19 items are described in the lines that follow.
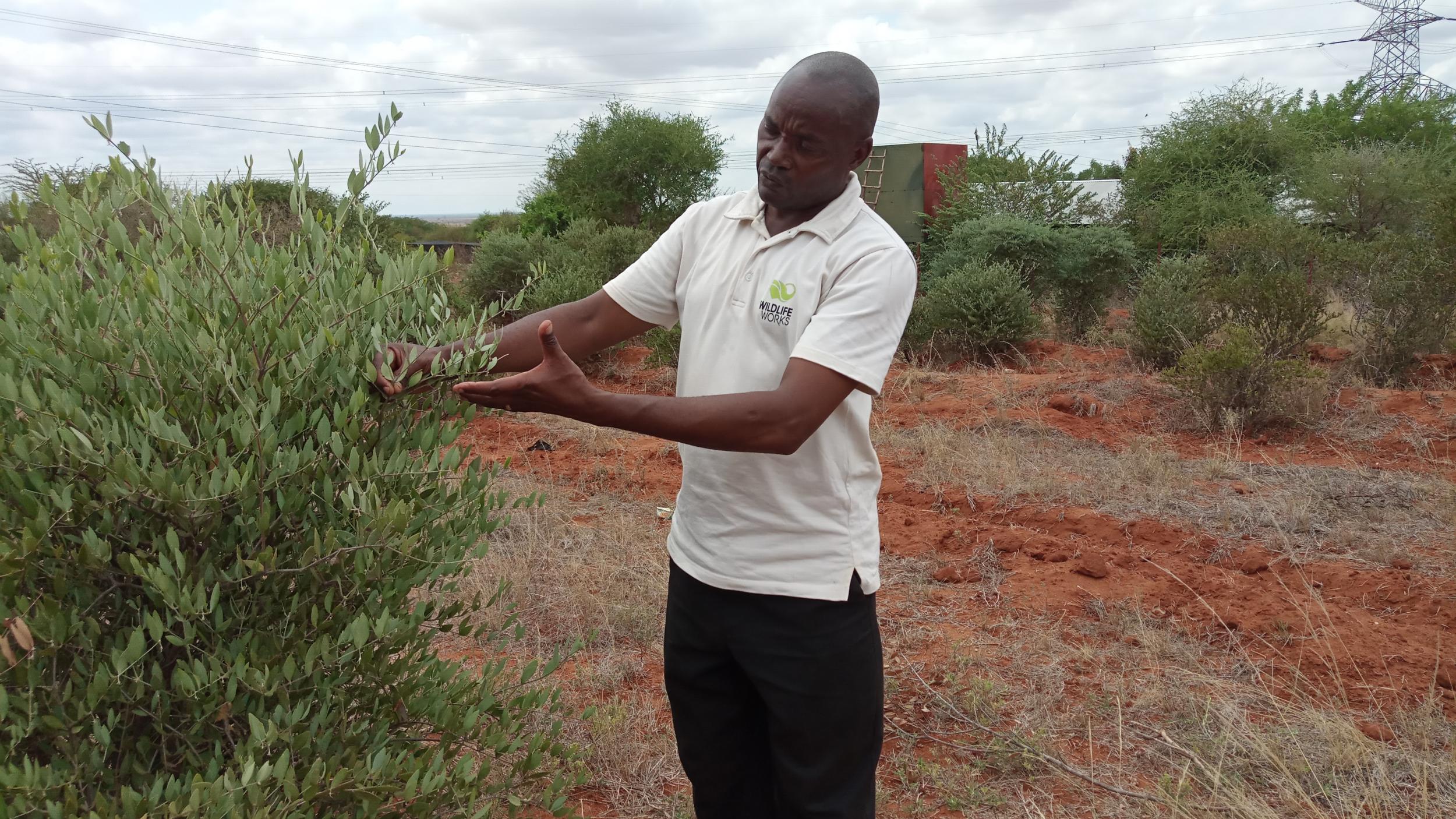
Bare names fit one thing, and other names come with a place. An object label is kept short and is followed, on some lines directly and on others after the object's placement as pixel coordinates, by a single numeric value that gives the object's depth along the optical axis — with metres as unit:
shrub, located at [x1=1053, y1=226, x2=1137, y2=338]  12.66
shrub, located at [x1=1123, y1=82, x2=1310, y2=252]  18.25
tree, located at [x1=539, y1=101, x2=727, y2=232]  24.00
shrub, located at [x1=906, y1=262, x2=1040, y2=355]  10.84
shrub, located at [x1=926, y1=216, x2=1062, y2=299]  12.50
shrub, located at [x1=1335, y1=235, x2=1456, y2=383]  9.24
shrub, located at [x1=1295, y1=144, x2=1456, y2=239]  17.38
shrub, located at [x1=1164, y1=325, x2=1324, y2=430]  7.57
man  1.81
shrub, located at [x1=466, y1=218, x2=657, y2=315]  13.34
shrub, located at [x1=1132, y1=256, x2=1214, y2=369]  9.84
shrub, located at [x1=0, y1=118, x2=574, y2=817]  1.50
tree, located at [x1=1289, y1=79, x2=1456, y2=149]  30.25
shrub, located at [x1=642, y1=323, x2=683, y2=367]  9.95
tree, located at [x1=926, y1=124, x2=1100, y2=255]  14.80
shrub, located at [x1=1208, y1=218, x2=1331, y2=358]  8.96
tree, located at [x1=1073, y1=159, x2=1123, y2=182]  44.94
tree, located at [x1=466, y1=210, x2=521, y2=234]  31.35
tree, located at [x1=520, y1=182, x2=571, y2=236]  24.16
